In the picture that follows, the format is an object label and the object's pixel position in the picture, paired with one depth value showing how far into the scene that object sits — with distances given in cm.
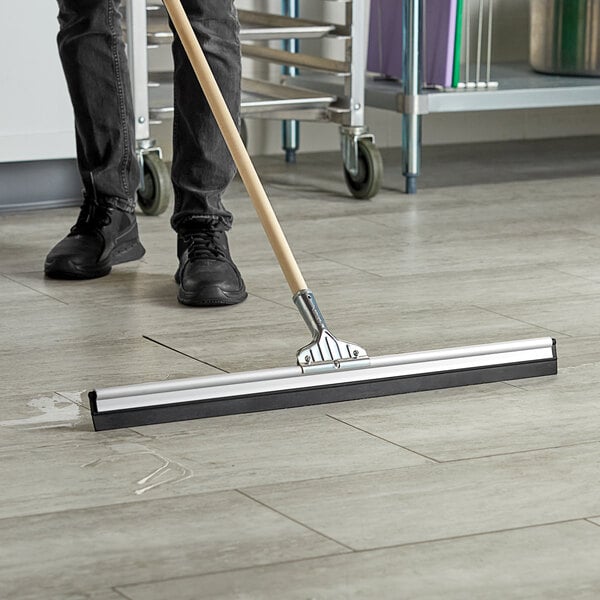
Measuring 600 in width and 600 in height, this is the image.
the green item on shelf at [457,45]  440
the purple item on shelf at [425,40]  443
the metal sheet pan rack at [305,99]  395
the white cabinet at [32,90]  384
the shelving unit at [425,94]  422
